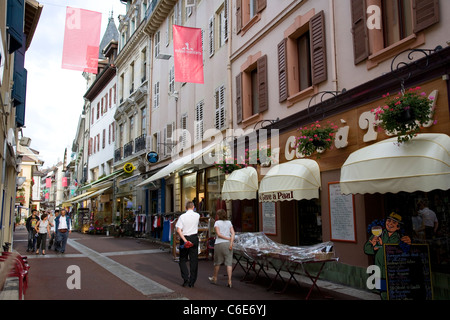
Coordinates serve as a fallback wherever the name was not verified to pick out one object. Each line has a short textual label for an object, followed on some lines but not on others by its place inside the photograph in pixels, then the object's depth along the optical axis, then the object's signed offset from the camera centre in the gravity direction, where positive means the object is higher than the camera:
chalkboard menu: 6.34 -1.02
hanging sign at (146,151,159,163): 22.47 +2.97
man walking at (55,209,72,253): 15.60 -0.70
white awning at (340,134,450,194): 5.98 +0.66
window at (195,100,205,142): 17.83 +3.97
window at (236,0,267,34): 13.55 +6.85
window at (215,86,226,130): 15.74 +3.97
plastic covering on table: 7.39 -0.83
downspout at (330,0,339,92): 9.59 +3.84
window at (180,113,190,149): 19.55 +3.83
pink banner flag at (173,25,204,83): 14.00 +5.44
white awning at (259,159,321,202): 9.20 +0.63
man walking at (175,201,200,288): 8.52 -0.69
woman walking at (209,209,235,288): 8.80 -0.75
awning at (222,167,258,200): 11.78 +0.71
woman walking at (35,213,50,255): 15.34 -0.71
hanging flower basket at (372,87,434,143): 6.43 +1.50
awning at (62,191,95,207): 32.75 +0.98
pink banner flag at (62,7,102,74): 12.43 +5.39
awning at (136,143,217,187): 15.11 +1.82
